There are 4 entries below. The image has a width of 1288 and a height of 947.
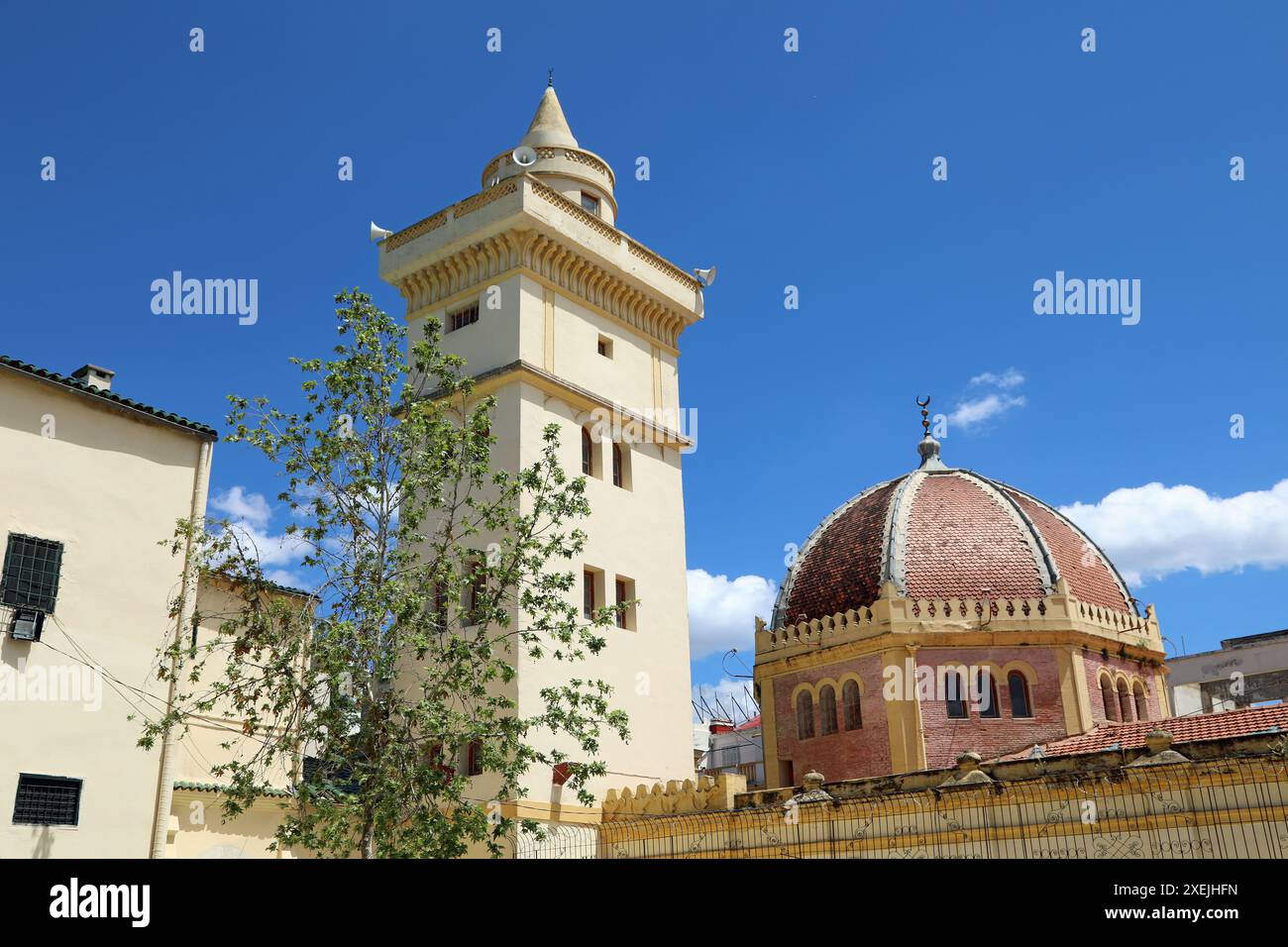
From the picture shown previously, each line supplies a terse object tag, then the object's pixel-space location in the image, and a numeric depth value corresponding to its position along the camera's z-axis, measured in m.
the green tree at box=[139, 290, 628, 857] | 15.92
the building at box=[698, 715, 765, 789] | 43.44
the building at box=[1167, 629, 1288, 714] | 39.06
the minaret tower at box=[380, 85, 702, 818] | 25.89
